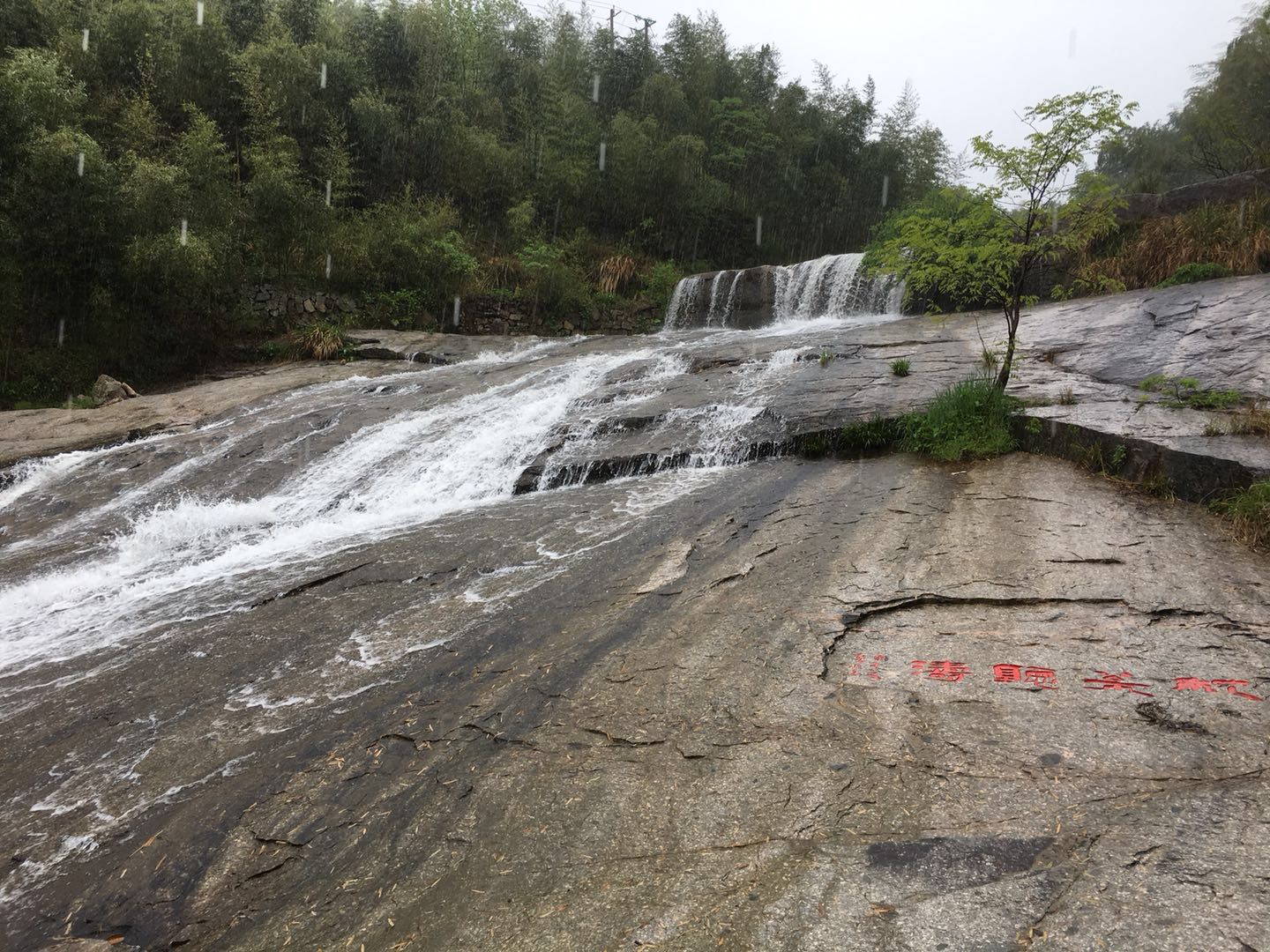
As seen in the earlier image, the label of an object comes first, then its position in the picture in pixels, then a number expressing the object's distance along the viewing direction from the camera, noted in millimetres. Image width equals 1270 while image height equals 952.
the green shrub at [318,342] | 14086
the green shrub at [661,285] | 19703
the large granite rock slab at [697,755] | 2141
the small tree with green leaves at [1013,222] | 6047
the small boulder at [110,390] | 11976
